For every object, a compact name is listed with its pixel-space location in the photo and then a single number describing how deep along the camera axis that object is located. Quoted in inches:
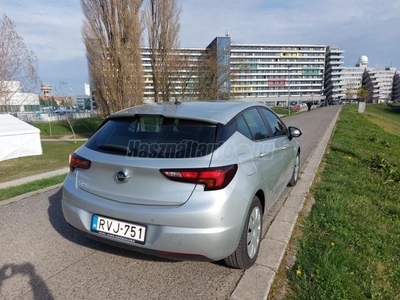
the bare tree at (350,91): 3310.5
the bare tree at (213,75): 900.0
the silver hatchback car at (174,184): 75.4
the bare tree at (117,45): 619.2
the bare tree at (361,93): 2952.8
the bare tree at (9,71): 701.3
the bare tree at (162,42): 760.3
